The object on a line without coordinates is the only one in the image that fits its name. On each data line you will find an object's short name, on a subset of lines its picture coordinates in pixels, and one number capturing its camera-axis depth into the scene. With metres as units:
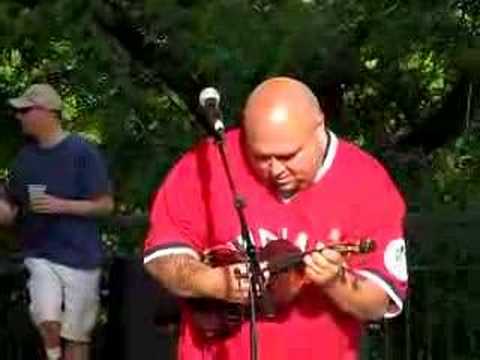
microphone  5.24
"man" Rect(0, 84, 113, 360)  9.50
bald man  5.40
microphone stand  5.24
